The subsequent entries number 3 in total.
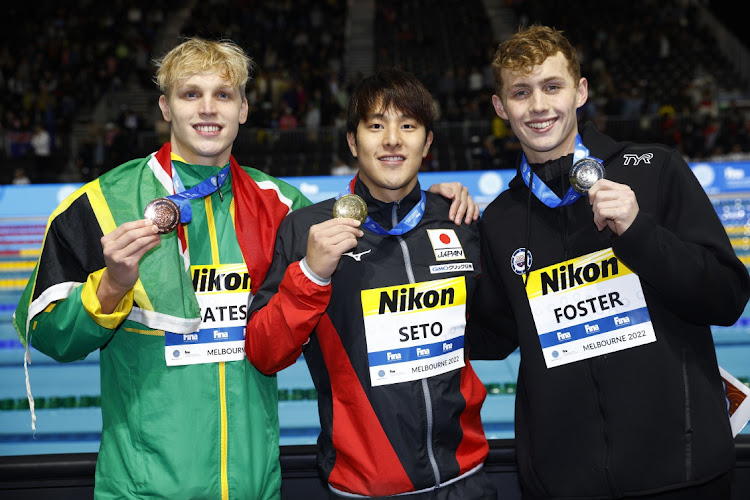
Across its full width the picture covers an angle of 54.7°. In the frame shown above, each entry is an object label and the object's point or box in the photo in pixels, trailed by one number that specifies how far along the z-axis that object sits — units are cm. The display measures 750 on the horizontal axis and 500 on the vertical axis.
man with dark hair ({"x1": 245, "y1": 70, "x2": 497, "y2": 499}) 210
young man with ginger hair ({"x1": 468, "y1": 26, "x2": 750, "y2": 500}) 204
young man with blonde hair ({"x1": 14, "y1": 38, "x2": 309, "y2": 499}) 216
